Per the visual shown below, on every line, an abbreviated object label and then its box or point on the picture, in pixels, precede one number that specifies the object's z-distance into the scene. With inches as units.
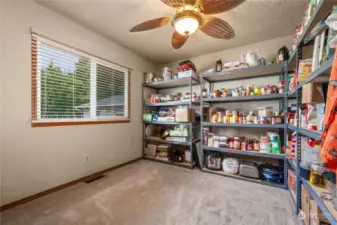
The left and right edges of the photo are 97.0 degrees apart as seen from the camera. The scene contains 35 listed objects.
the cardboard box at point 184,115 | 111.4
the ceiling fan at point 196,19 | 52.9
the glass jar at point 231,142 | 100.4
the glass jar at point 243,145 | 96.5
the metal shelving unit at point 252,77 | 85.7
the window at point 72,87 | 73.9
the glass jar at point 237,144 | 98.3
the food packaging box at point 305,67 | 54.8
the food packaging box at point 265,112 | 93.0
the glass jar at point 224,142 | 102.7
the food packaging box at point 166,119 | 122.4
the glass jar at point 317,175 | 46.2
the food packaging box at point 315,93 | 44.6
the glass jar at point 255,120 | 93.0
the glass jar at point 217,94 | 106.3
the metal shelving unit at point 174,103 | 115.0
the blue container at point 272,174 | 85.2
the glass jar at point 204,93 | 112.1
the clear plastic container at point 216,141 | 105.0
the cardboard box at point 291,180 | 70.4
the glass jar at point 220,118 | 104.5
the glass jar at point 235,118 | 99.1
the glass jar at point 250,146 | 95.3
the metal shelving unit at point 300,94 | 35.7
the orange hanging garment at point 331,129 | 26.9
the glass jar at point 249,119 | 94.8
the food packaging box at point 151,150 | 131.0
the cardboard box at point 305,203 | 49.6
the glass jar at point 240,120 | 97.8
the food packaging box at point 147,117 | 133.0
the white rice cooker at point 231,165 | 98.0
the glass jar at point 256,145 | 93.6
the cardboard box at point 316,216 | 43.8
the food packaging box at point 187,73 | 114.0
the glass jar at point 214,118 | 106.6
